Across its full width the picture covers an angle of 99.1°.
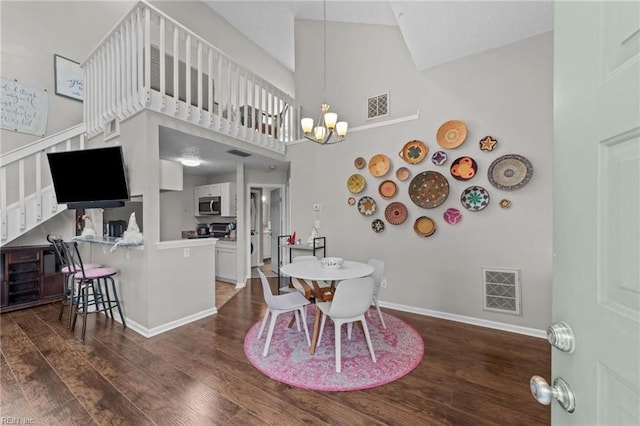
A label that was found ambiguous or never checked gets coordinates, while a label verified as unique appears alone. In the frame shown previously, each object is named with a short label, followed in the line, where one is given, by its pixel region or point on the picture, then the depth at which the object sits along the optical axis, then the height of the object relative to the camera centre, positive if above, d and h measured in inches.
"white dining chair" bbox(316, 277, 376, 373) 89.7 -30.3
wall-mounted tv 122.9 +17.6
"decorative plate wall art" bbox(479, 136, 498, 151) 125.6 +32.0
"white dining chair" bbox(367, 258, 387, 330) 122.6 -28.2
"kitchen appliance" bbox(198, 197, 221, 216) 231.3 +6.9
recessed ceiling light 187.0 +36.4
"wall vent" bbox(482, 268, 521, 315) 123.1 -36.2
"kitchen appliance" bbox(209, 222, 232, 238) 237.1 -13.8
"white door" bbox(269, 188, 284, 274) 251.6 -6.3
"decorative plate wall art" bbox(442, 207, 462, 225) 134.3 -1.9
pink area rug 86.7 -52.9
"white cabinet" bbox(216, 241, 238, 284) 208.1 -37.5
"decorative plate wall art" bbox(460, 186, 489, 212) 127.9 +6.7
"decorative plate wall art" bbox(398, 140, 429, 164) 141.7 +32.3
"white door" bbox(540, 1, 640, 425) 19.0 +0.5
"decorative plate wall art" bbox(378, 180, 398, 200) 150.6 +13.4
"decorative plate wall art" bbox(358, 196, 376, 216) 157.5 +4.0
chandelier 120.0 +39.4
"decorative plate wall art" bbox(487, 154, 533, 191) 119.3 +18.0
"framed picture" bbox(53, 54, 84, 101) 173.2 +89.3
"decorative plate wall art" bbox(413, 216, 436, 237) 140.3 -7.1
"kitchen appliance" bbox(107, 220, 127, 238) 161.6 -8.2
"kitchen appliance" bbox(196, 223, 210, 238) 237.6 -15.2
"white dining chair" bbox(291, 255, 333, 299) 109.4 -31.0
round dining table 99.7 -23.2
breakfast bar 119.0 -31.4
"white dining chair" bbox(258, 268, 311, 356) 101.4 -35.9
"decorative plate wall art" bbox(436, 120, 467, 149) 132.3 +38.7
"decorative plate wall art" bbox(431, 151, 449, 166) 136.5 +27.6
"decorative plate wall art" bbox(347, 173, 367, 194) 161.0 +17.8
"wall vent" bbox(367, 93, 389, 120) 160.9 +63.9
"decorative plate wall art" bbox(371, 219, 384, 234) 155.2 -7.3
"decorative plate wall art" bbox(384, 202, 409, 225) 147.9 -0.2
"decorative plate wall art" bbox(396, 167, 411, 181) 146.9 +21.3
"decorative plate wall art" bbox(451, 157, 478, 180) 129.9 +21.3
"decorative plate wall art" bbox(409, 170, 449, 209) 137.1 +12.0
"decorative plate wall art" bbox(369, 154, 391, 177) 153.2 +27.3
